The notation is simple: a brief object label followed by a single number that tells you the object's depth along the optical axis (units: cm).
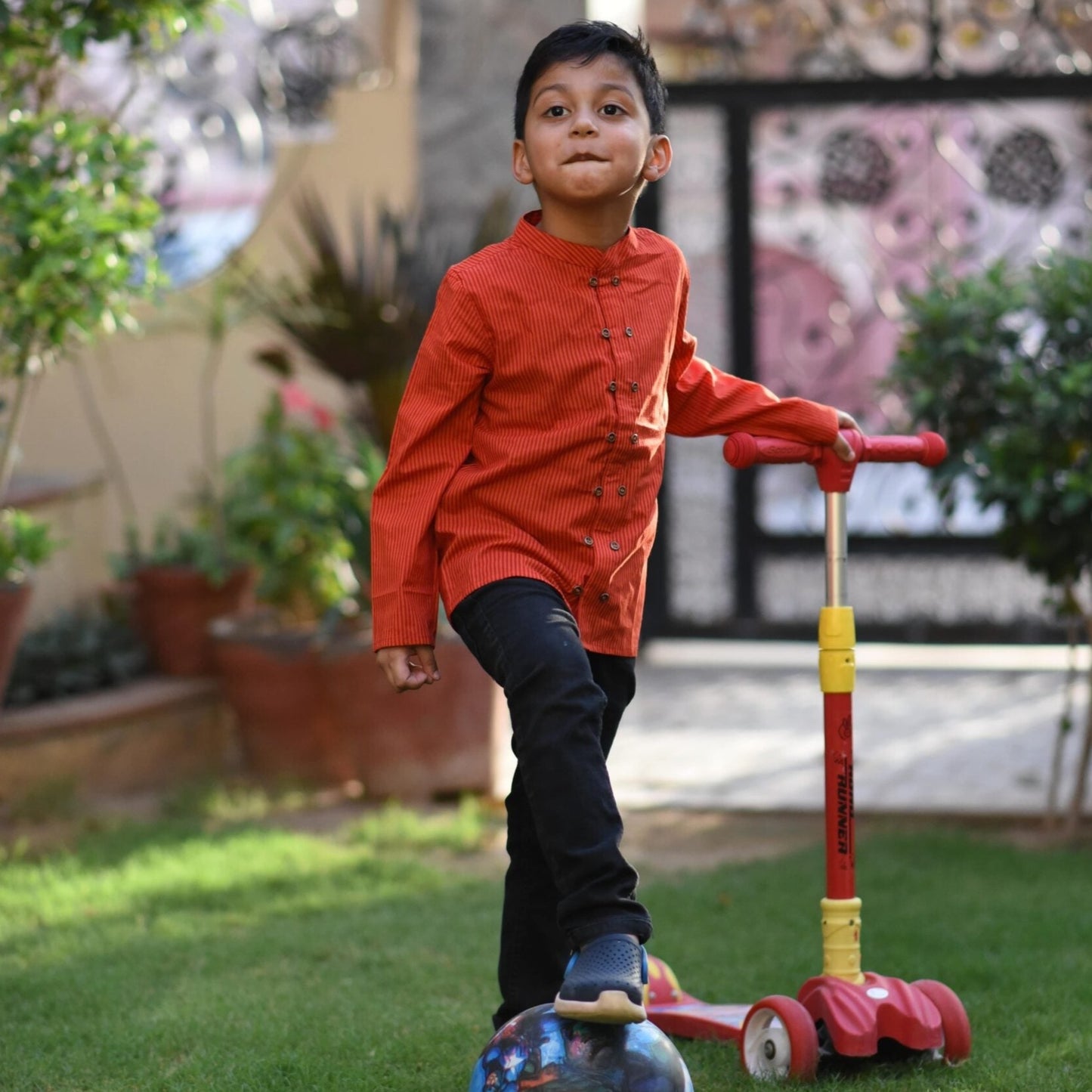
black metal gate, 731
